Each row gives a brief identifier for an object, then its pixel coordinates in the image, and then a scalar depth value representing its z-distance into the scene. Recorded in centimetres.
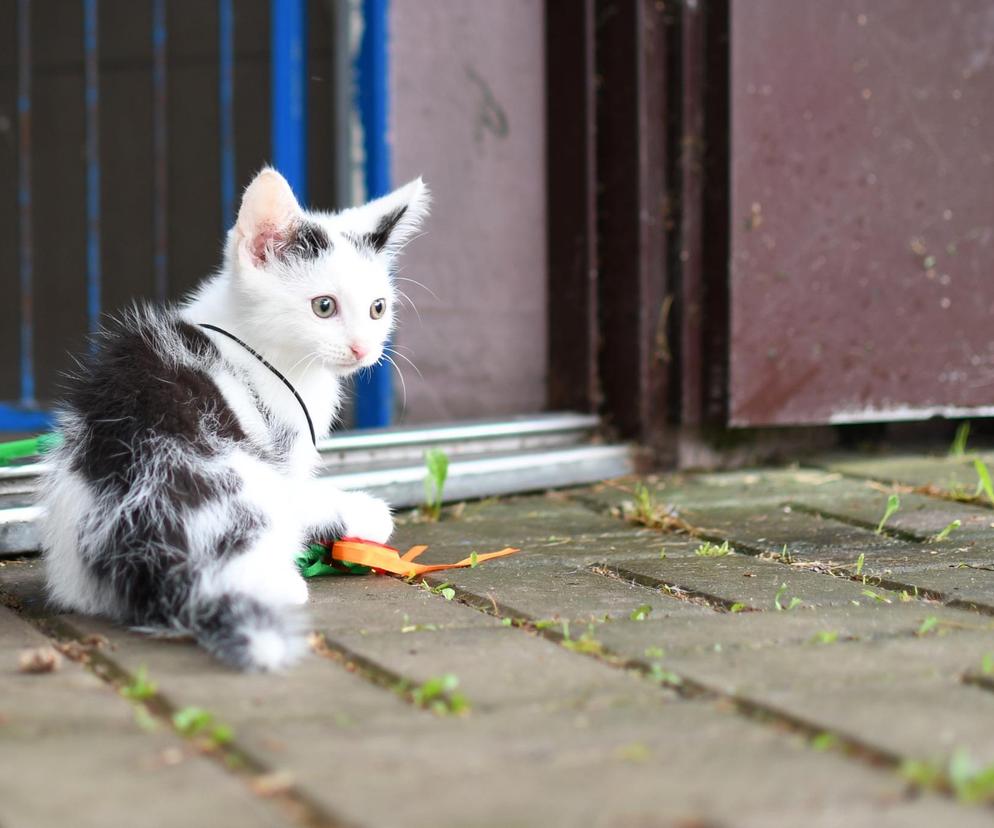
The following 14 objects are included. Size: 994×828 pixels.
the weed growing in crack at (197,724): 177
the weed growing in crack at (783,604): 254
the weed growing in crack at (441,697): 188
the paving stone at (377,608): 243
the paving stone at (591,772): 150
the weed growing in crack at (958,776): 153
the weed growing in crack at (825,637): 227
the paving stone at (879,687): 175
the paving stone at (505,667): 195
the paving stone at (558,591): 253
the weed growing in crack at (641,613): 247
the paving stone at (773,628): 224
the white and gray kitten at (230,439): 232
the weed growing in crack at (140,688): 195
